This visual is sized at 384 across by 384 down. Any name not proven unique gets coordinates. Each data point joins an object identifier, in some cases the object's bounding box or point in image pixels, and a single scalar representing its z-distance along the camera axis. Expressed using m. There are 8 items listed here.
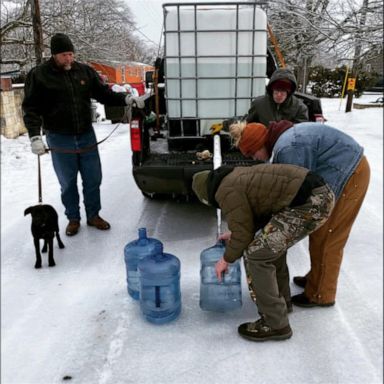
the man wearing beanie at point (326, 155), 2.19
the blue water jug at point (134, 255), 2.83
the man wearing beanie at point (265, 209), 2.04
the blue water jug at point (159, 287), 2.53
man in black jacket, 3.48
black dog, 3.10
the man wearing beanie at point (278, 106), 3.47
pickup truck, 3.84
